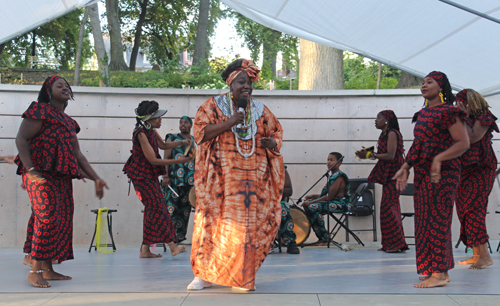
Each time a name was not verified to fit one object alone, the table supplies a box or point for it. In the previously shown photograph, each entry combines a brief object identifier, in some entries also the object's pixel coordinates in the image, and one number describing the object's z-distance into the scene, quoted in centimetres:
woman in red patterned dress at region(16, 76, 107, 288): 445
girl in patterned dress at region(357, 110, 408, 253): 722
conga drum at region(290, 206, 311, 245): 788
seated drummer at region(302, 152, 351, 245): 786
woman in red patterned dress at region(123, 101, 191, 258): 650
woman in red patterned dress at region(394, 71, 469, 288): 430
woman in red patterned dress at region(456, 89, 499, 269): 560
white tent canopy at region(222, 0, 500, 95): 562
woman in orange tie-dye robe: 409
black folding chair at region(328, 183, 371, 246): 817
